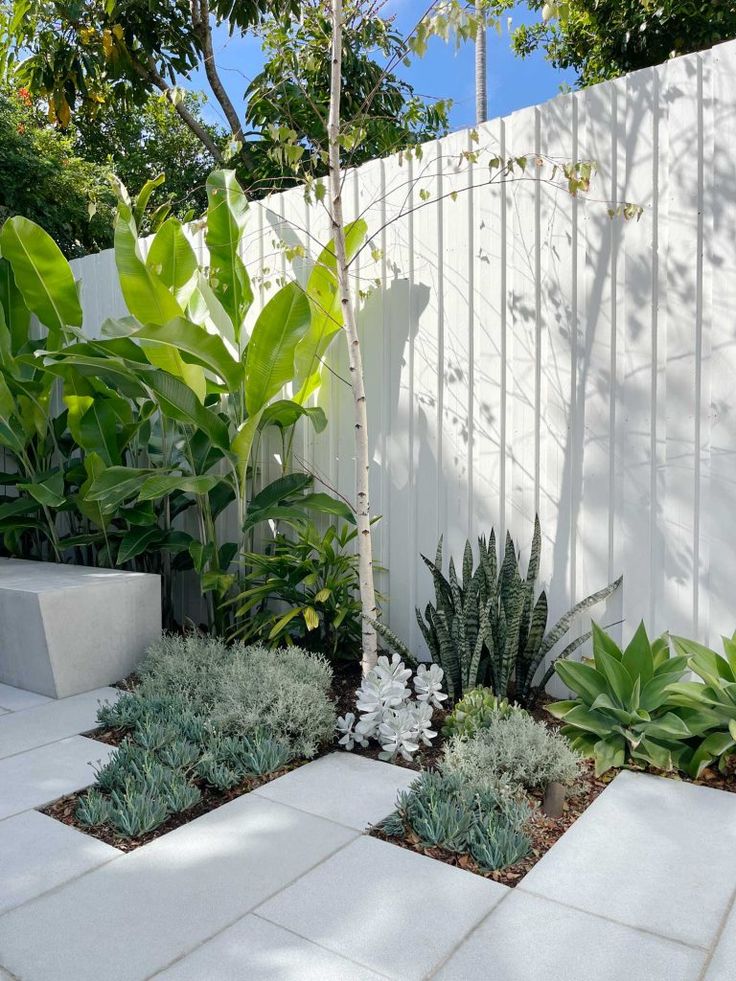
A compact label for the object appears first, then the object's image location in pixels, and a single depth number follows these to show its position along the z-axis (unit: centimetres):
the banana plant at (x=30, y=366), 405
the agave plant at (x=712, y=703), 241
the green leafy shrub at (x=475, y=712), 267
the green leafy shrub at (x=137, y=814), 217
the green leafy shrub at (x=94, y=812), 224
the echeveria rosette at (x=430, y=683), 286
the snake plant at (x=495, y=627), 296
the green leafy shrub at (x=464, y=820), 200
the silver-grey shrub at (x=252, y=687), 274
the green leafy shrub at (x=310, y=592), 354
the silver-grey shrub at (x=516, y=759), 233
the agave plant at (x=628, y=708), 249
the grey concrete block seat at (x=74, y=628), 348
